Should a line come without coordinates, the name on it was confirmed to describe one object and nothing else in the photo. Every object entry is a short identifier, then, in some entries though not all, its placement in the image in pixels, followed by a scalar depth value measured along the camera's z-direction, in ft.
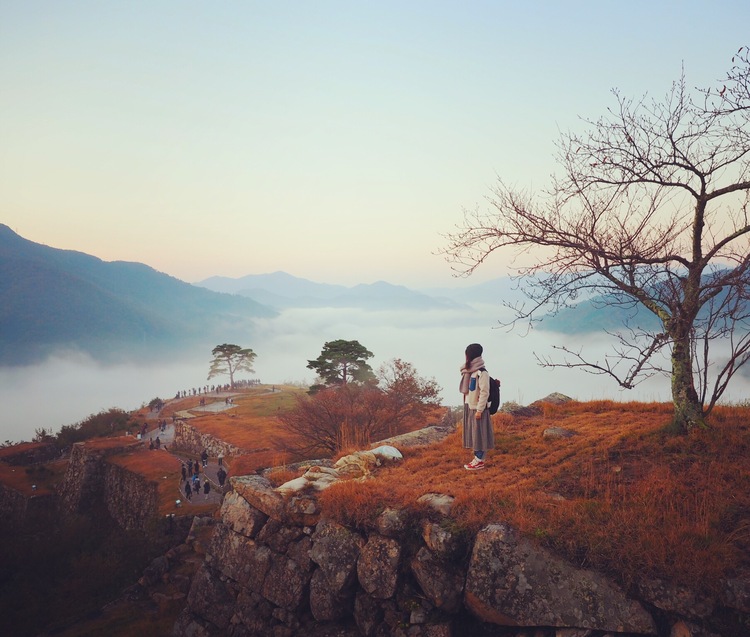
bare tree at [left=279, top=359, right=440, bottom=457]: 84.89
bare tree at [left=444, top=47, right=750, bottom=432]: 24.36
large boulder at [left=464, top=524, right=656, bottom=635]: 18.98
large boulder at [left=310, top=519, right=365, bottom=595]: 25.73
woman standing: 30.89
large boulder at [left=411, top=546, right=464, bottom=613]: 22.75
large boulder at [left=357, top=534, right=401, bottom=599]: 24.38
